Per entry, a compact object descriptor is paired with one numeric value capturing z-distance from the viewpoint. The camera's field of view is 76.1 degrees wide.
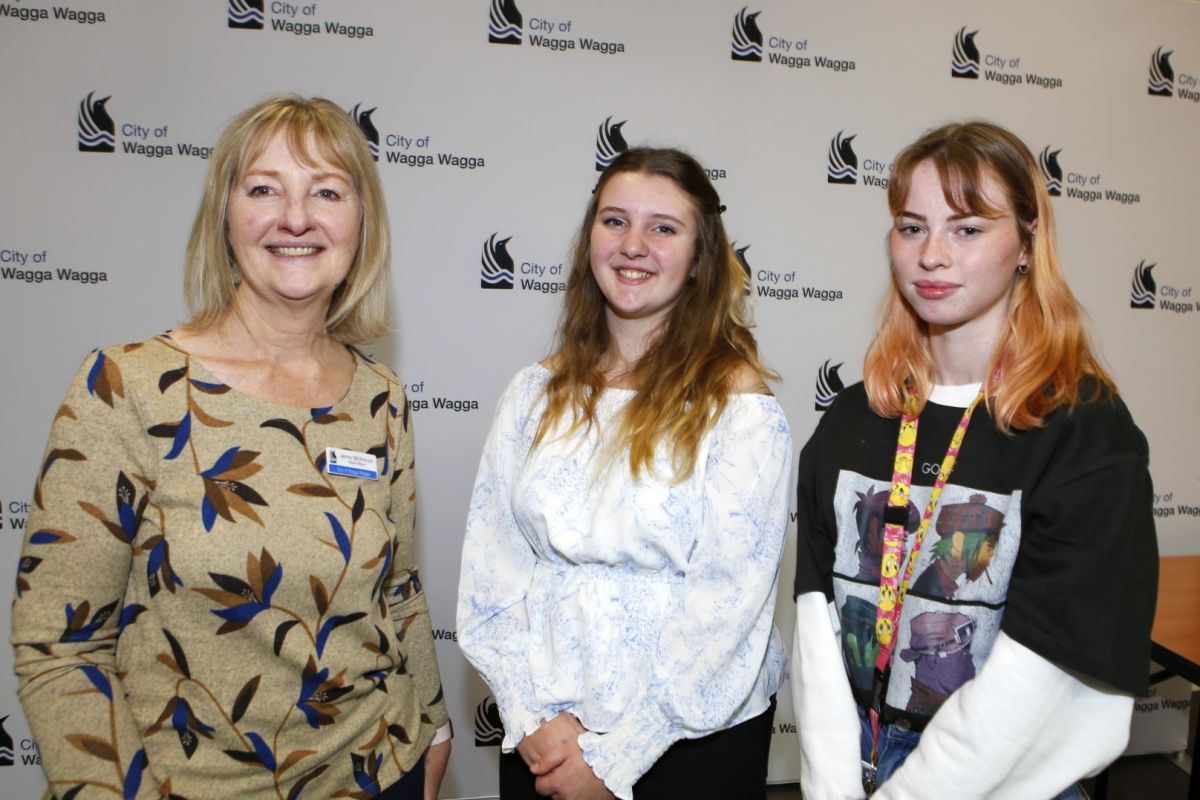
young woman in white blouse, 1.45
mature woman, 1.11
